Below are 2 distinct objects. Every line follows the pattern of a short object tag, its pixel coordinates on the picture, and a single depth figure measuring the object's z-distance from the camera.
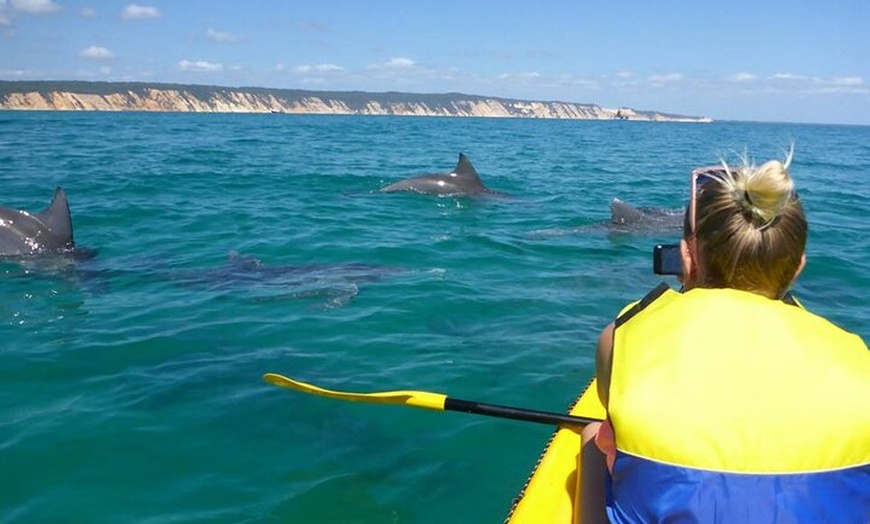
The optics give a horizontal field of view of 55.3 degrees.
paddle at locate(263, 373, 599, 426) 4.62
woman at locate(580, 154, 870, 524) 2.53
